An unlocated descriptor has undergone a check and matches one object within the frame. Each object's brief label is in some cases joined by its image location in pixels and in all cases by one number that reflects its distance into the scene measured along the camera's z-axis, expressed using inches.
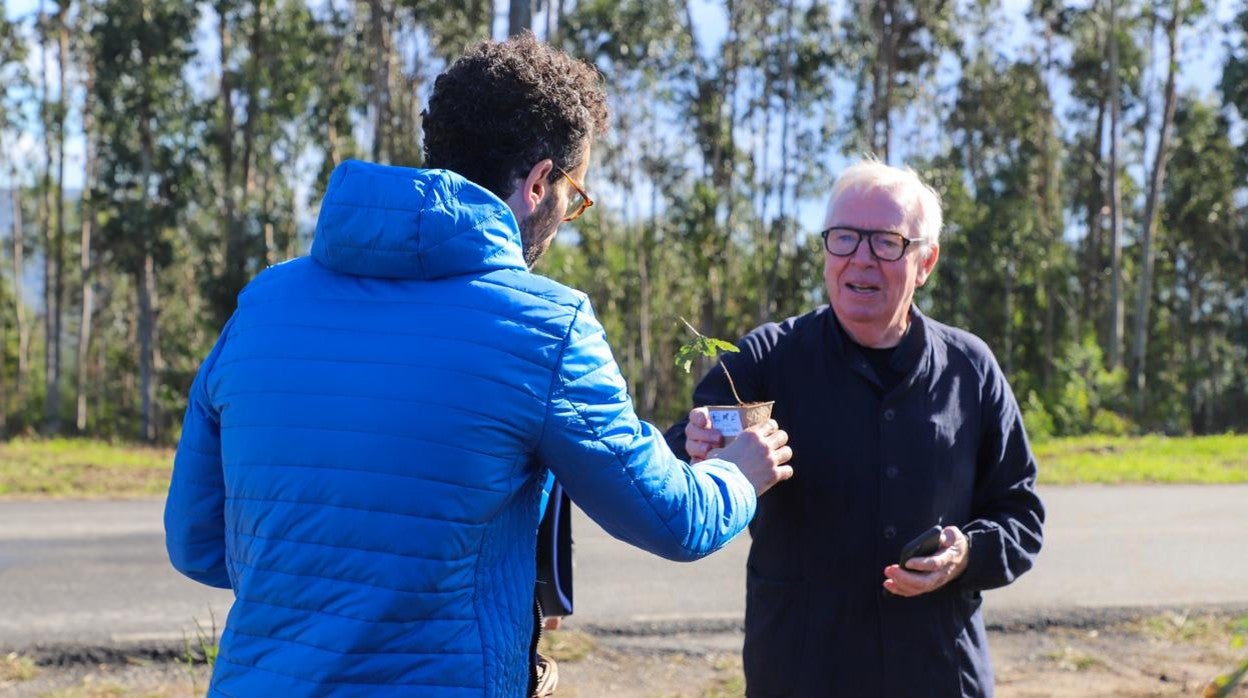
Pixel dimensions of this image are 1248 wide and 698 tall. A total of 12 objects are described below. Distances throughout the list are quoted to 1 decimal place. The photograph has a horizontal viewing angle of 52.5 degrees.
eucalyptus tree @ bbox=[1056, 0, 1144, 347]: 1526.8
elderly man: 112.2
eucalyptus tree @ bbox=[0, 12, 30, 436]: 1510.3
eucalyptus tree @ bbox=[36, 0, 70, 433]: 1488.7
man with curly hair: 68.8
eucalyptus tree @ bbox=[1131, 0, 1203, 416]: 1192.2
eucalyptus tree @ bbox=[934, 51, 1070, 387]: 1547.7
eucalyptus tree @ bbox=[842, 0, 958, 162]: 1328.7
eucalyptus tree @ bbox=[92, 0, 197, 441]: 1237.7
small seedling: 107.7
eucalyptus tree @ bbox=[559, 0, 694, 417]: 1355.8
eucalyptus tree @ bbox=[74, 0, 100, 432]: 1568.7
